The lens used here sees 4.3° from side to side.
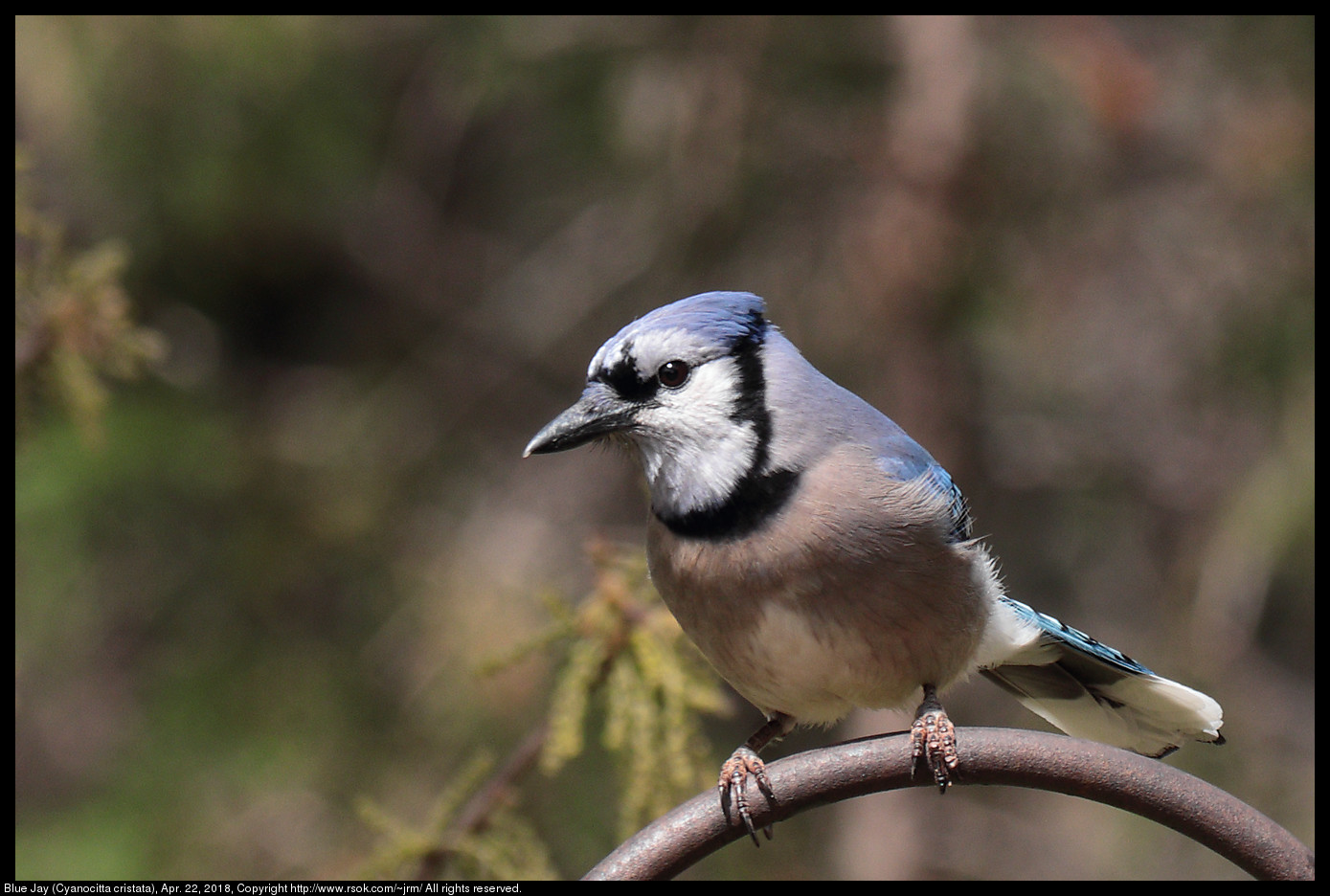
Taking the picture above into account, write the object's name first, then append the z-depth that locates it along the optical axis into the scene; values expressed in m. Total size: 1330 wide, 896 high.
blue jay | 4.03
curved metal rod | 3.97
